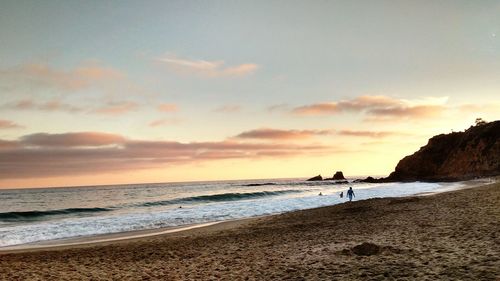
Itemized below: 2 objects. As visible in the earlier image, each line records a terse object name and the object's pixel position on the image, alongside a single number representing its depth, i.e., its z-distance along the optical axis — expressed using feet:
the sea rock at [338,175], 565.94
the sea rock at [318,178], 577.71
